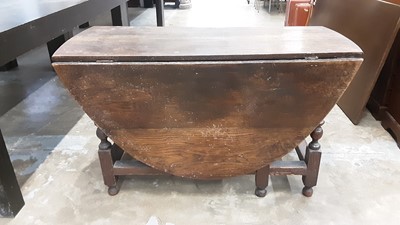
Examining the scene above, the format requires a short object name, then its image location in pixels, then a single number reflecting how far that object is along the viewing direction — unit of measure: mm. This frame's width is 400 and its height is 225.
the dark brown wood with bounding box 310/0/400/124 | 1827
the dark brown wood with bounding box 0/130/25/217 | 1257
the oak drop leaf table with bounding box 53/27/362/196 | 1141
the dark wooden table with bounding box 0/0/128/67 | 1194
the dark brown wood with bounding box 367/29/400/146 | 1898
